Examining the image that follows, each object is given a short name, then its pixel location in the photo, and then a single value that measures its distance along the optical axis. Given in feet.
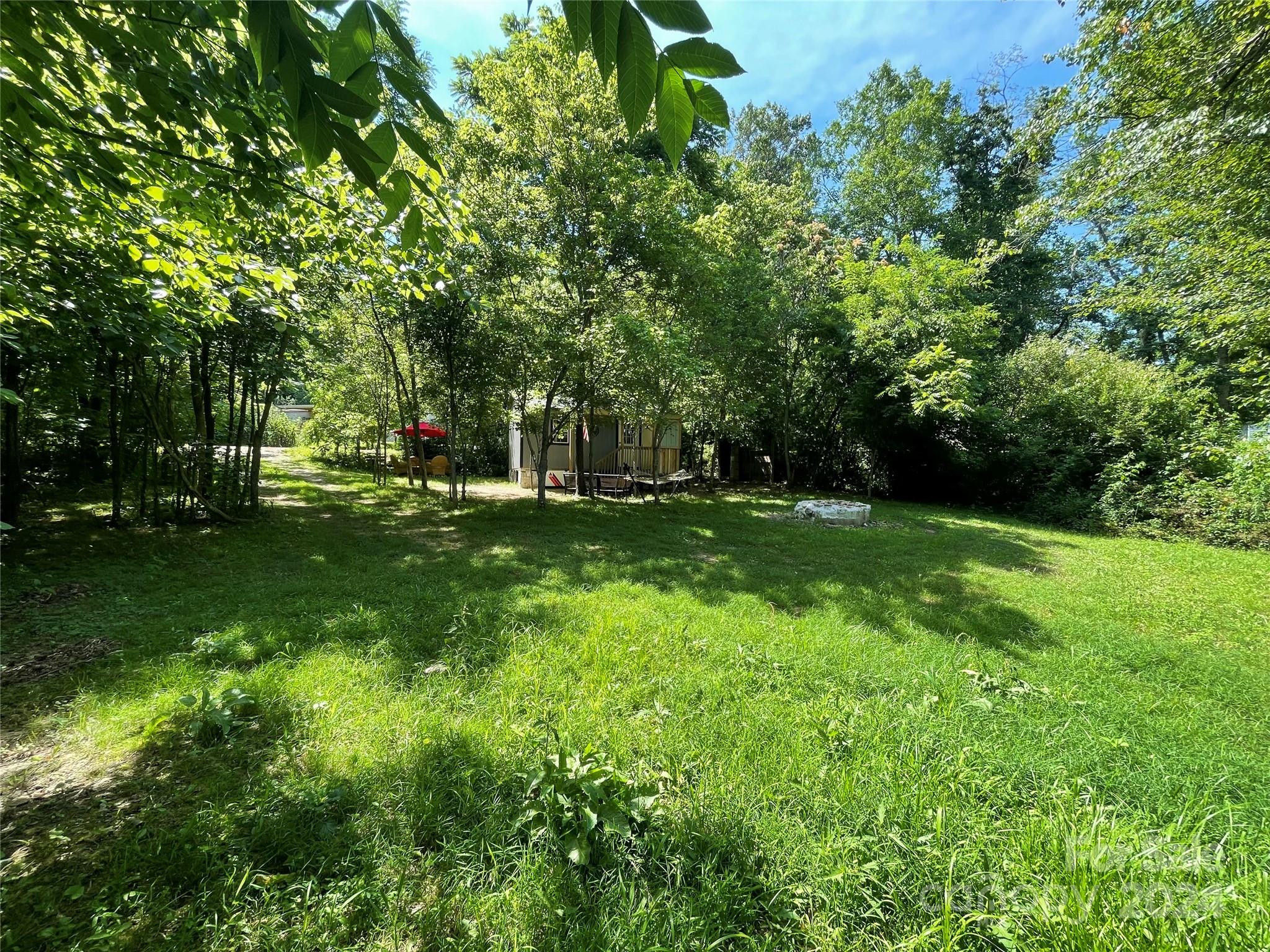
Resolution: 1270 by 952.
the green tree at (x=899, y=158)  58.85
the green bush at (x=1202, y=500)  23.35
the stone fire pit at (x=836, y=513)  29.17
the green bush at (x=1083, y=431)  29.40
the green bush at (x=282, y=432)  77.71
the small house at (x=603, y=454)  45.32
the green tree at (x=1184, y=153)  15.34
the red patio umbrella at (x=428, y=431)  49.84
